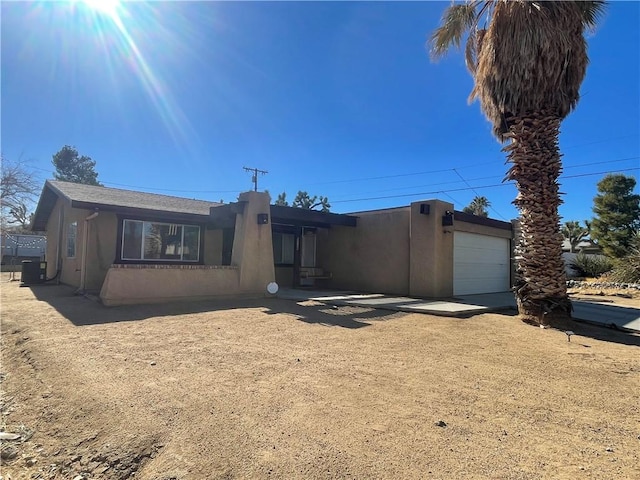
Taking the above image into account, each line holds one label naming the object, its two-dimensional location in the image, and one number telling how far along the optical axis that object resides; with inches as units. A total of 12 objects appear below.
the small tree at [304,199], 2357.0
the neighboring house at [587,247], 1199.7
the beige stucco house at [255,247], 422.0
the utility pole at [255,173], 1381.6
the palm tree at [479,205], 1736.0
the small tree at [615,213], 917.8
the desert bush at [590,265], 849.5
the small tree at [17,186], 1055.6
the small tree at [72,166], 1760.6
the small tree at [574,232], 1424.7
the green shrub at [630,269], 676.1
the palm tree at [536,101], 306.5
